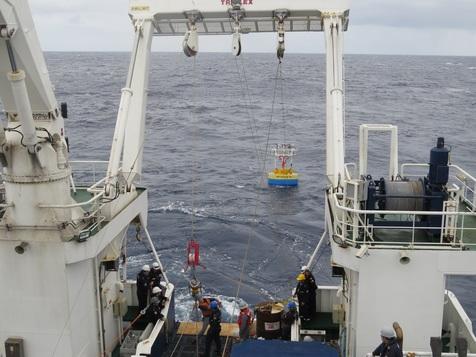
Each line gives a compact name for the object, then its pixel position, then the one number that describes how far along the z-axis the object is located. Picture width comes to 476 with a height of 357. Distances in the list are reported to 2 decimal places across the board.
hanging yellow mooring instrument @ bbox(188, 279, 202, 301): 13.95
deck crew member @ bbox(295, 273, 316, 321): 13.85
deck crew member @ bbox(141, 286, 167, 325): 13.81
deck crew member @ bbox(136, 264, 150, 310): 14.31
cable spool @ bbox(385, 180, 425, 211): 11.67
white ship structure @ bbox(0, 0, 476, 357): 10.79
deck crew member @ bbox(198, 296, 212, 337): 13.34
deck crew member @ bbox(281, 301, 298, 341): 13.40
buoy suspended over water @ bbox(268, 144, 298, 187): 37.28
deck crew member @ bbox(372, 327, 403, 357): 9.17
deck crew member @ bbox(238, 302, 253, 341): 13.02
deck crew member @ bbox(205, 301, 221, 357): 13.16
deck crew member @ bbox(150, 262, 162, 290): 14.45
